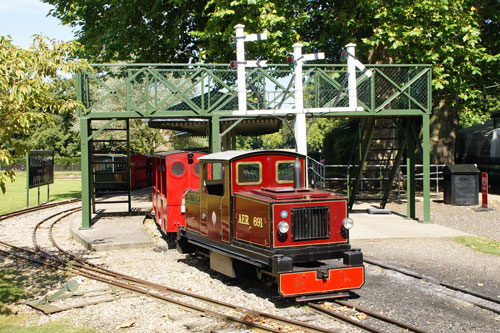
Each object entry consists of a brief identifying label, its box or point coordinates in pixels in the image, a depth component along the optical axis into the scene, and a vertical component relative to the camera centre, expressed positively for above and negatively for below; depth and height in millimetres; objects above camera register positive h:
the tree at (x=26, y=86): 7066 +1148
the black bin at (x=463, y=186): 20516 -1046
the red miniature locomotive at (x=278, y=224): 8016 -1026
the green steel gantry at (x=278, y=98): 15680 +2040
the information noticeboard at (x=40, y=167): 20547 -52
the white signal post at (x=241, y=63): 12398 +2419
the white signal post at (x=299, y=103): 11845 +1378
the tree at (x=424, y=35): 18578 +4653
